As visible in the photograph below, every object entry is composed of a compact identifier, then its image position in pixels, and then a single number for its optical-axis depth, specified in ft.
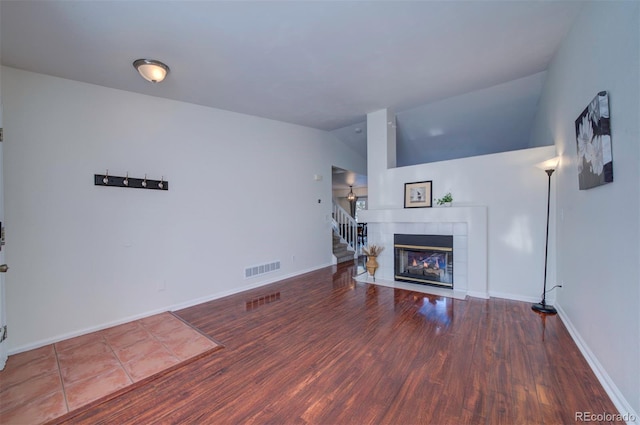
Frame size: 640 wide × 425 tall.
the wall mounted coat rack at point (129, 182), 9.84
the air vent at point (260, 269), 14.53
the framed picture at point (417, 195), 14.37
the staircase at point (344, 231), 23.05
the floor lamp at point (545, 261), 10.22
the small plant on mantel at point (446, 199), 13.54
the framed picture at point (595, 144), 5.94
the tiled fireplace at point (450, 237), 12.52
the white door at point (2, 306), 6.97
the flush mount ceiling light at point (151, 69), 8.64
